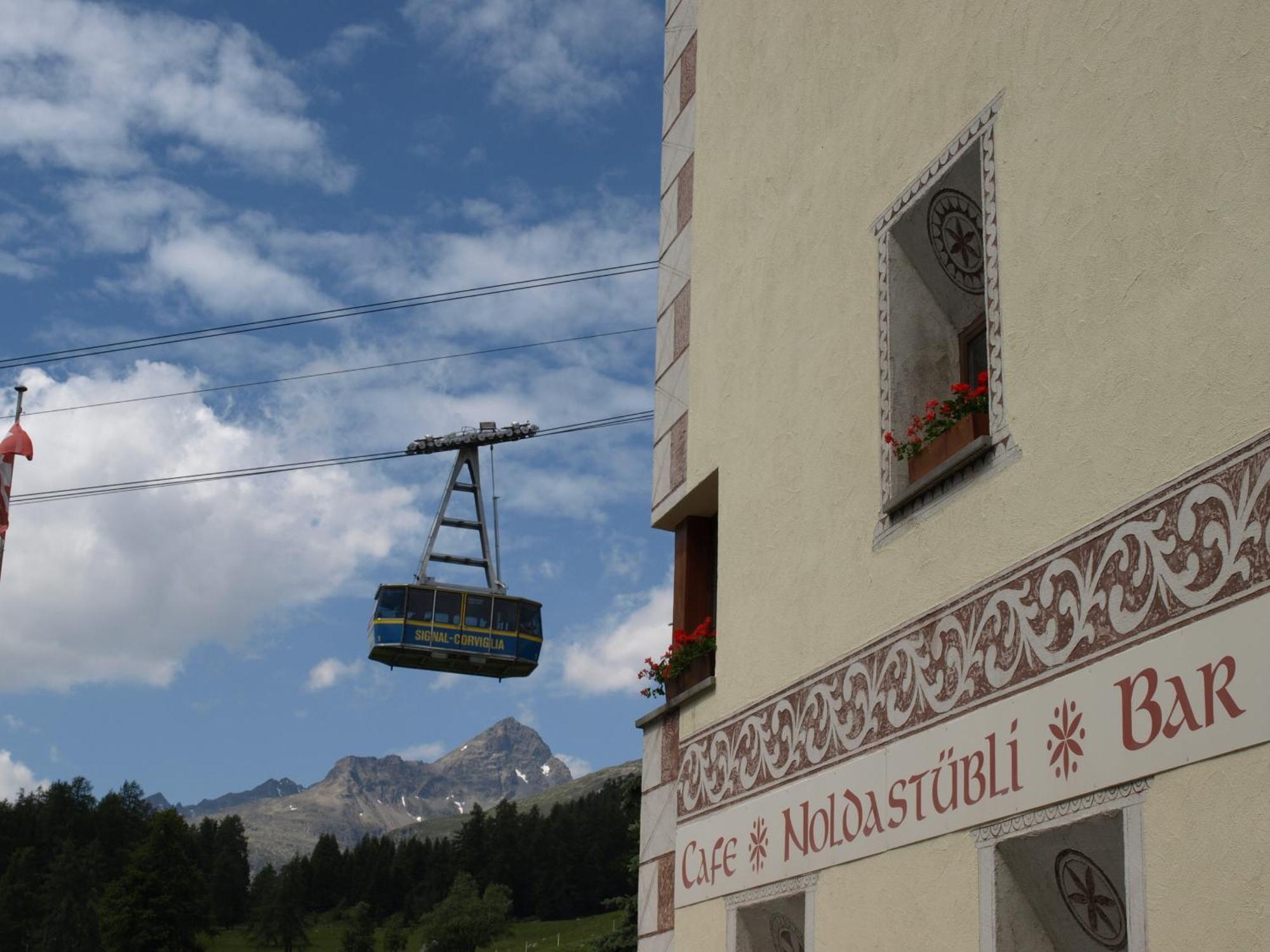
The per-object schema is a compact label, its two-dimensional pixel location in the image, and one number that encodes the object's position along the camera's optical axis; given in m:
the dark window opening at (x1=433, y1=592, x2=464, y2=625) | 39.66
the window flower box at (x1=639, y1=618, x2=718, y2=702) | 11.90
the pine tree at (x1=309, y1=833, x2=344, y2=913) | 166.62
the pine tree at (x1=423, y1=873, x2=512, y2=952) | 136.12
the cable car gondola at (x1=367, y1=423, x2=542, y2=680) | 39.03
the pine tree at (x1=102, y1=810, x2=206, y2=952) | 115.88
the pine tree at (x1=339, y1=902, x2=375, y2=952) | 141.50
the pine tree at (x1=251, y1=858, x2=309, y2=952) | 146.50
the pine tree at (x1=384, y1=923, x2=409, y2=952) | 142.62
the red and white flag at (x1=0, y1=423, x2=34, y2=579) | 17.91
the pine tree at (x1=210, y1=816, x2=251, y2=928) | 162.50
